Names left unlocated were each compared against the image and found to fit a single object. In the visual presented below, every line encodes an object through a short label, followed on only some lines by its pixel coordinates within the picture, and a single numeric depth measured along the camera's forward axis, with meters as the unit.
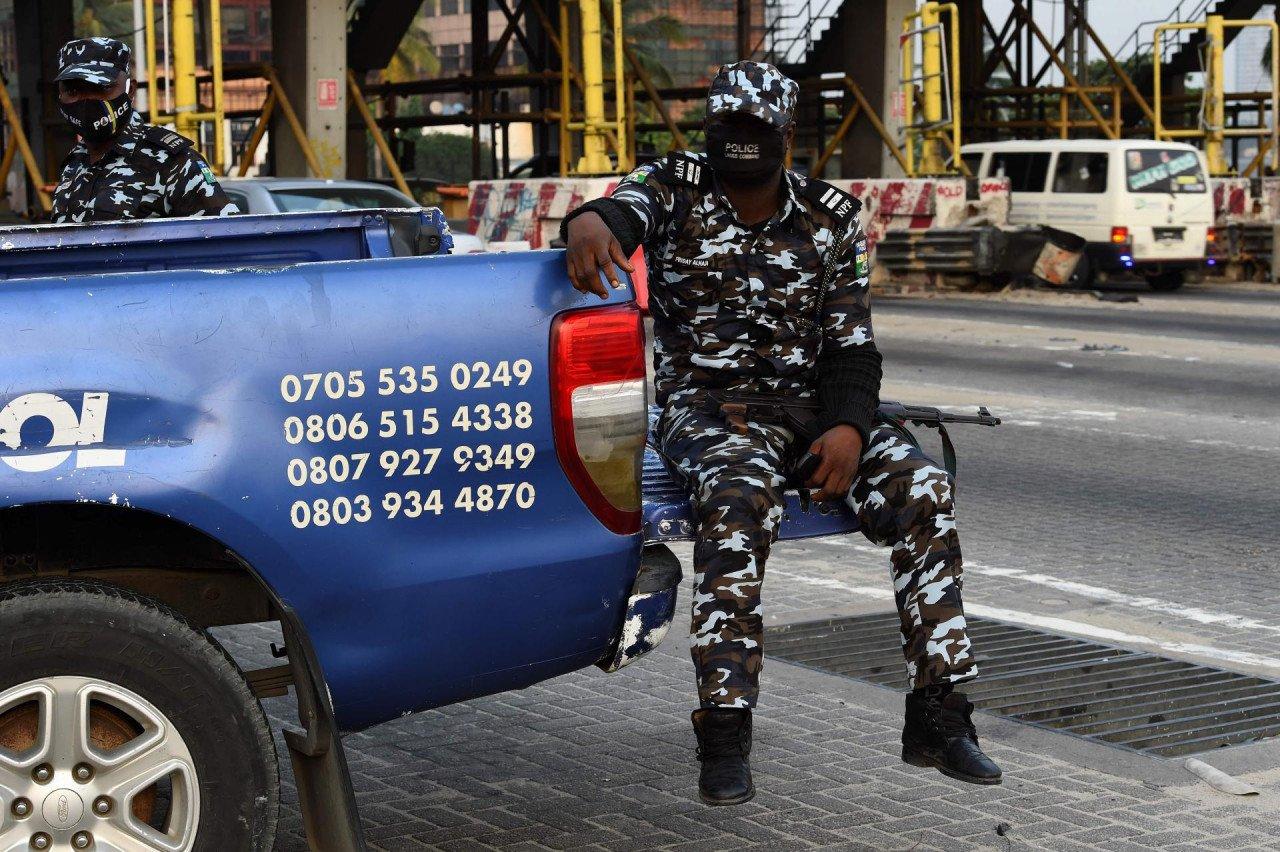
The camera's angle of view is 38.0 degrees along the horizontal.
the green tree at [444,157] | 84.38
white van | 23.77
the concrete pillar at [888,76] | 27.67
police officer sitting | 4.07
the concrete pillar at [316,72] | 22.64
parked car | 15.17
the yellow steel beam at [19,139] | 24.22
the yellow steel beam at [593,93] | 23.28
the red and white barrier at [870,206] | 23.00
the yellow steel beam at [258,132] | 22.66
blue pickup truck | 3.20
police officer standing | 5.51
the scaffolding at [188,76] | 19.17
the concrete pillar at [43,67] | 30.41
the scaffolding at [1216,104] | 29.23
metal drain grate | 5.18
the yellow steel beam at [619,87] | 23.03
